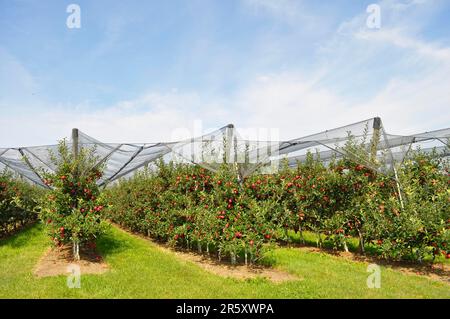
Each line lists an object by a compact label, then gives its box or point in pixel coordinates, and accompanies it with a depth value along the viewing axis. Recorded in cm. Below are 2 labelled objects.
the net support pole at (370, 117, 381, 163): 821
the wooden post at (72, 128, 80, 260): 803
